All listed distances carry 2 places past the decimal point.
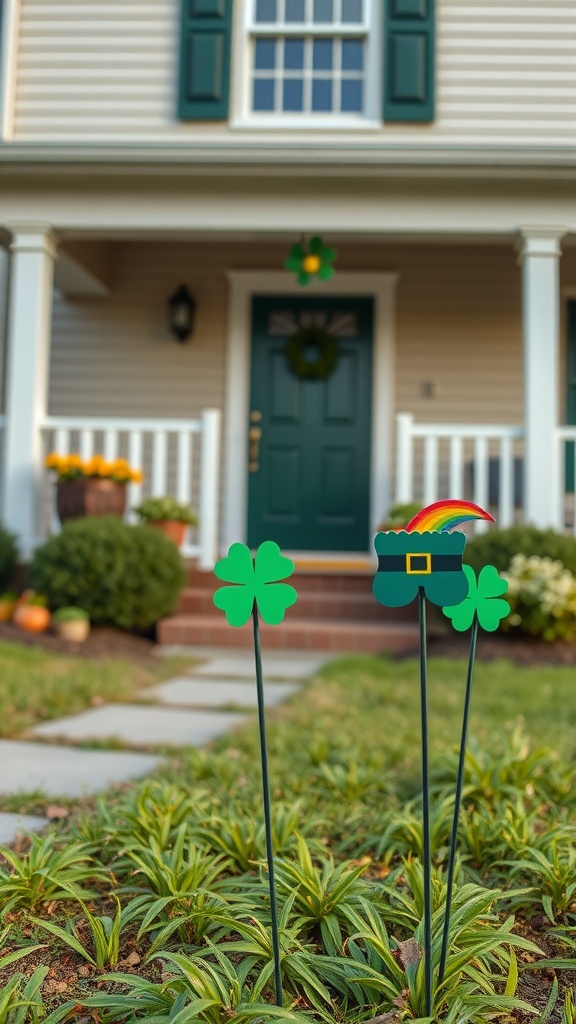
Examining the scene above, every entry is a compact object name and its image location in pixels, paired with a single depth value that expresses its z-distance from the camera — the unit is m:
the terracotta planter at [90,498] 5.89
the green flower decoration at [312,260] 6.52
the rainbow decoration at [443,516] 1.19
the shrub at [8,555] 5.78
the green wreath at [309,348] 7.38
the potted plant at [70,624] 5.32
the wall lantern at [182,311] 7.42
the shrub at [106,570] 5.41
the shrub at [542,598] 5.05
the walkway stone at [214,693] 3.86
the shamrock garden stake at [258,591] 1.14
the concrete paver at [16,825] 1.87
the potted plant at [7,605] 5.68
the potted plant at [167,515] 6.11
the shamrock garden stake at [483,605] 1.33
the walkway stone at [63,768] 2.35
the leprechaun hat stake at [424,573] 1.13
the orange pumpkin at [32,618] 5.43
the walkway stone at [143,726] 3.05
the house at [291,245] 5.88
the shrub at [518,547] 5.30
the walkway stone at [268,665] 4.76
